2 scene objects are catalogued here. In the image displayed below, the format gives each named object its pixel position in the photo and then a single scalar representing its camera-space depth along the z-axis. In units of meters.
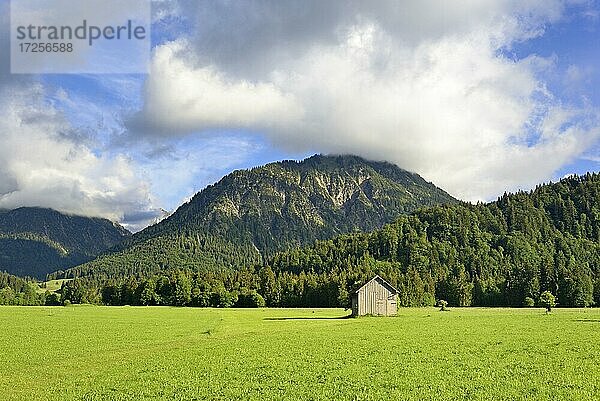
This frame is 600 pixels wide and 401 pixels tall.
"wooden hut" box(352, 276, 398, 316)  104.81
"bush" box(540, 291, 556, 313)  126.06
